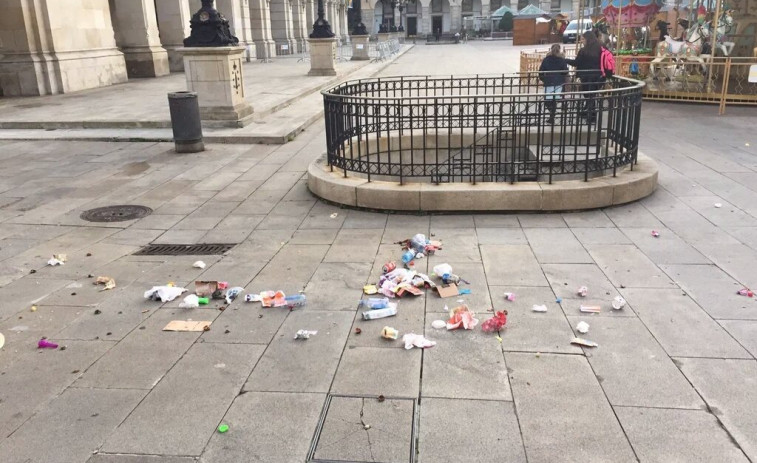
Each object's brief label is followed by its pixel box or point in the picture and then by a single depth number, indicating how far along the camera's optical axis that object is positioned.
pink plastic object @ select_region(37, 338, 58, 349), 4.29
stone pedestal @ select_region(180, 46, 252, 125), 12.77
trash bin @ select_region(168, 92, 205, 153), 10.84
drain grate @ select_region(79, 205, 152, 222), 7.35
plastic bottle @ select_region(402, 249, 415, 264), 5.67
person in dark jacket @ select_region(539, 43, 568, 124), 11.91
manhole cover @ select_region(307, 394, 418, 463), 3.09
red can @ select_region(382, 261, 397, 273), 5.47
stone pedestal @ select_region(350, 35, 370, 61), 34.06
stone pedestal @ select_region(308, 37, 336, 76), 23.66
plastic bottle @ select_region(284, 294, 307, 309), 4.86
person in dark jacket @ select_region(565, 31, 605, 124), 11.85
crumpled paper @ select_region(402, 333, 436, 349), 4.16
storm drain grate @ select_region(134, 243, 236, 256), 6.14
